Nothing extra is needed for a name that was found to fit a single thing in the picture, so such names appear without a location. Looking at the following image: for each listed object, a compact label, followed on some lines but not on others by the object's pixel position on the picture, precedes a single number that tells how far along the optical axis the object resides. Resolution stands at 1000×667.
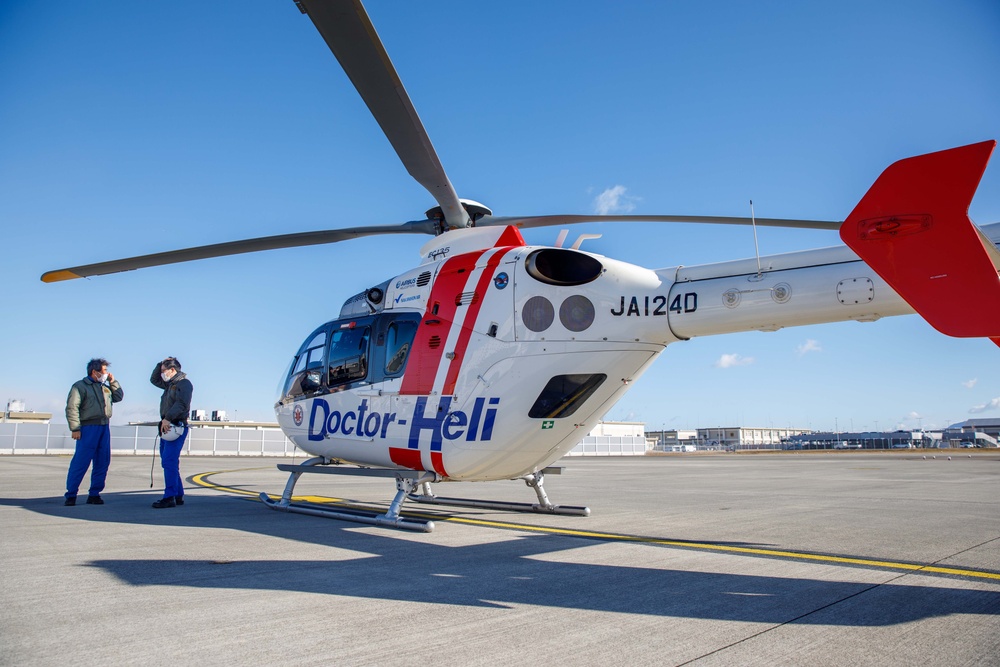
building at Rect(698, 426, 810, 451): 160.75
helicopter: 4.37
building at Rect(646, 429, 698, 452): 154.88
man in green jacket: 9.43
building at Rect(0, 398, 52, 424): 56.36
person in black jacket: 9.46
